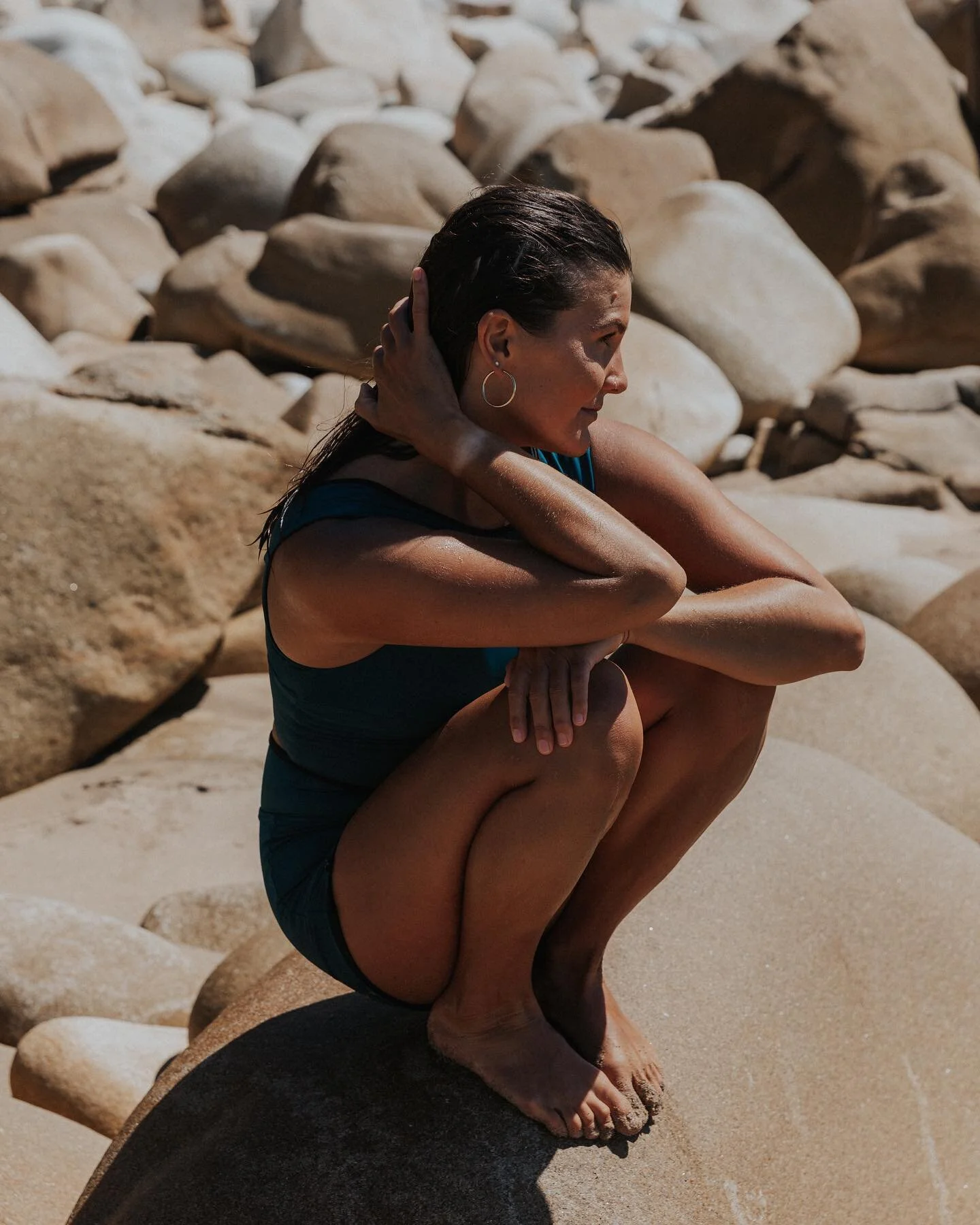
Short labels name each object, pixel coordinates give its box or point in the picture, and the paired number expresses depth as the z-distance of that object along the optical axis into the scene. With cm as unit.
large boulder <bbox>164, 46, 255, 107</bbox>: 1922
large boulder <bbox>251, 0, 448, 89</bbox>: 2034
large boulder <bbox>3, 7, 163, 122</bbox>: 1755
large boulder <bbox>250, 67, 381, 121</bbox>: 1841
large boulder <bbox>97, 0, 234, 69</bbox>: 2078
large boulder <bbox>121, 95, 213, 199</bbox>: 1525
